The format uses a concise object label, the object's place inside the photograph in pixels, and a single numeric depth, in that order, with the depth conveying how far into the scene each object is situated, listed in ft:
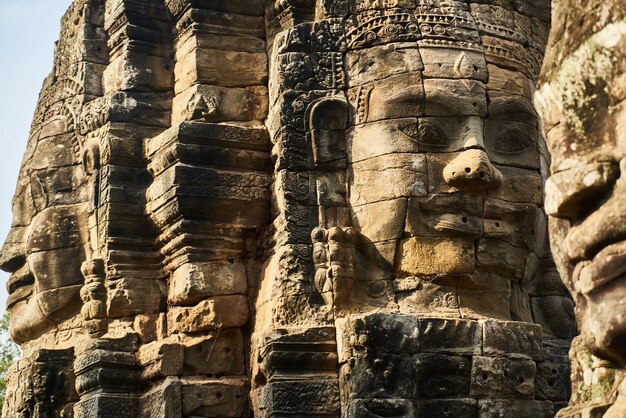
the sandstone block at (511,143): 36.29
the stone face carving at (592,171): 16.01
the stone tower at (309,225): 33.71
